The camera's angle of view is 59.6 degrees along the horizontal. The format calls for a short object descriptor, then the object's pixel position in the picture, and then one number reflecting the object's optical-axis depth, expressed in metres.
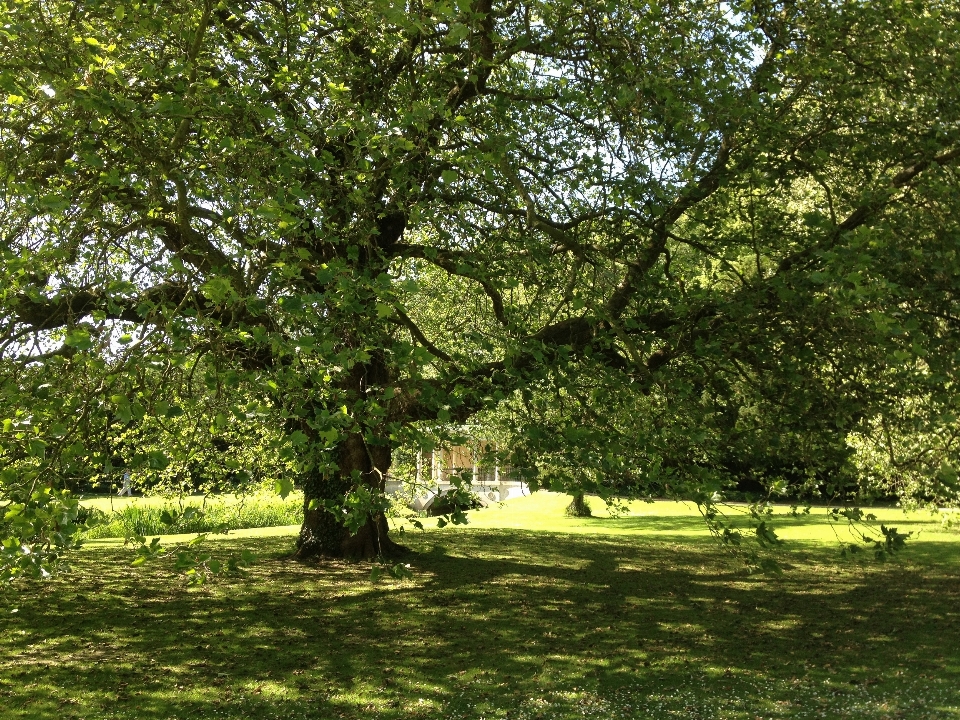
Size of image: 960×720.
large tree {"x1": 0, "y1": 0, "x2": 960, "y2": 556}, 6.68
